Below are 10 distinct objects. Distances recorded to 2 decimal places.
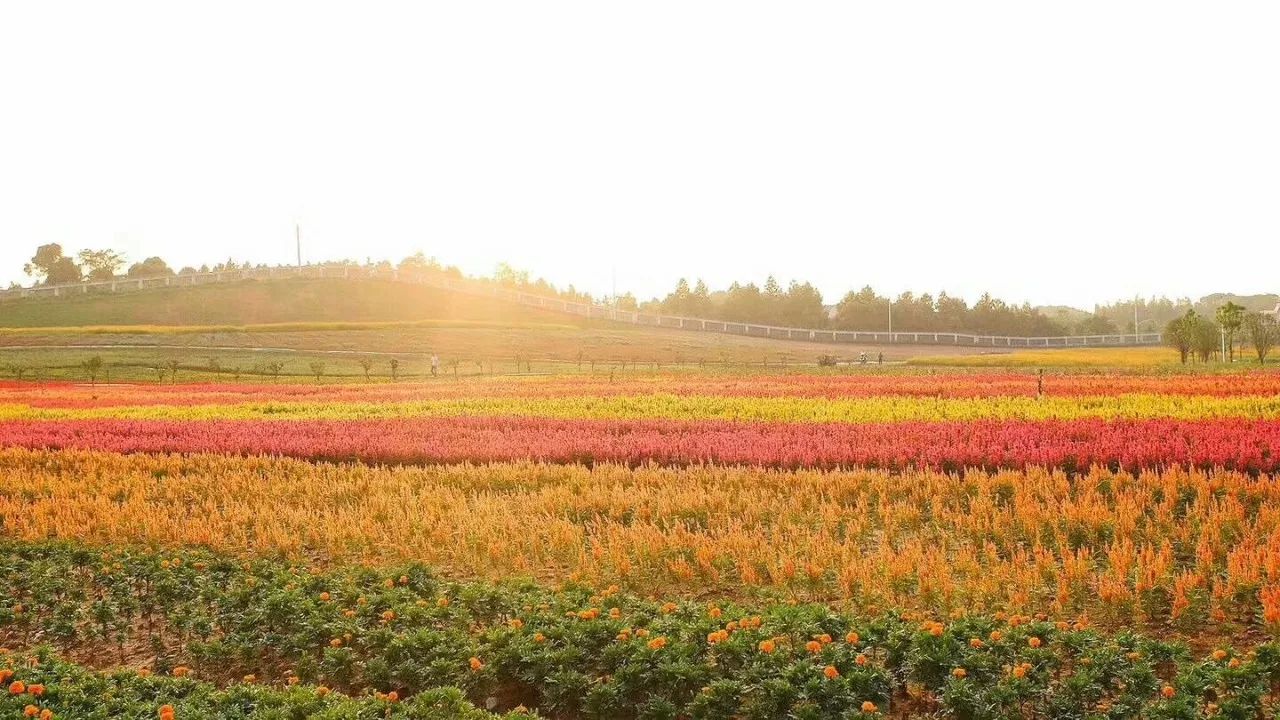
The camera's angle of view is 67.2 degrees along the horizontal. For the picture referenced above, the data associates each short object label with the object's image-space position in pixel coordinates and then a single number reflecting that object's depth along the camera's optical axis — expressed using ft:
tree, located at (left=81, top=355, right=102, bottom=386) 124.77
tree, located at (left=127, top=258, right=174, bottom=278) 380.86
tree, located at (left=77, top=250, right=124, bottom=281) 417.90
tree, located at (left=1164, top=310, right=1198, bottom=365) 155.63
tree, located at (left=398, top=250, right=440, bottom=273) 400.26
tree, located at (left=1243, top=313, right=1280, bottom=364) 152.35
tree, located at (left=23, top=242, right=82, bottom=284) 352.08
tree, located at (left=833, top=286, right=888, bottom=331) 338.75
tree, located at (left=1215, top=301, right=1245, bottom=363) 160.00
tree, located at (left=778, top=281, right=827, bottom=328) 352.90
